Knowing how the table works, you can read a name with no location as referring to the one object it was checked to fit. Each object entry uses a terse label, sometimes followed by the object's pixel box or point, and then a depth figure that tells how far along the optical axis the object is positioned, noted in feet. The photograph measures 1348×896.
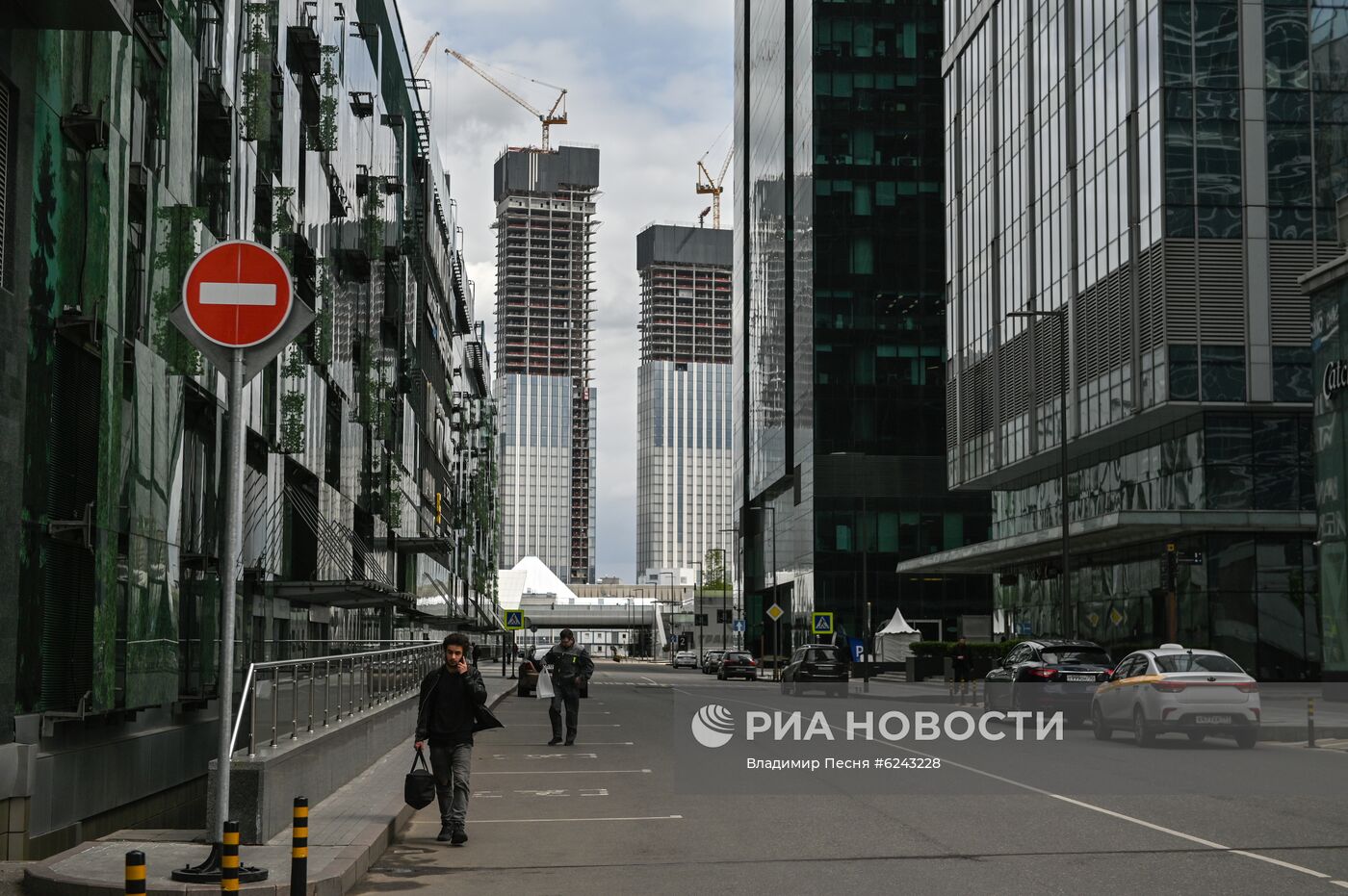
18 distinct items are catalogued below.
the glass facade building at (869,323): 308.19
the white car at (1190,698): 79.05
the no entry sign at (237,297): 33.37
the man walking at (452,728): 44.14
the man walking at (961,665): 154.92
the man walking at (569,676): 81.87
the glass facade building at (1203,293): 160.76
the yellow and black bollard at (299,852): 29.91
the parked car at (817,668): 163.94
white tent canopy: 242.78
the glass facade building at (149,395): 44.96
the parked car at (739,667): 232.32
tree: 585.63
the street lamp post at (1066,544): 136.46
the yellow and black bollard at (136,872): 20.72
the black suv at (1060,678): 101.65
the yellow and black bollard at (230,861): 26.16
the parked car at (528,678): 124.67
